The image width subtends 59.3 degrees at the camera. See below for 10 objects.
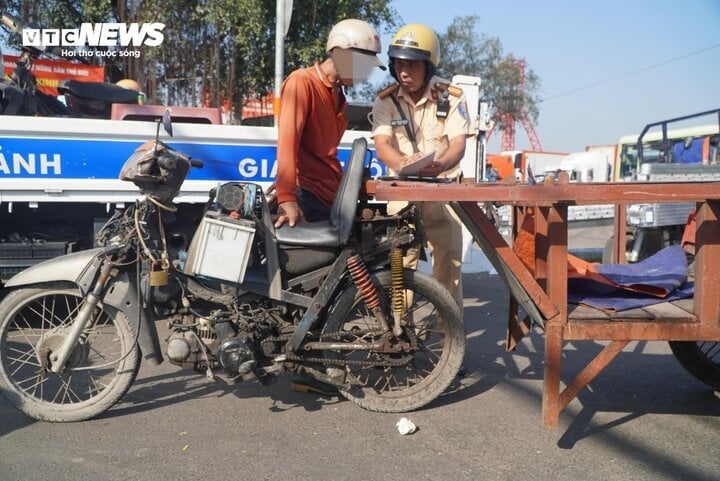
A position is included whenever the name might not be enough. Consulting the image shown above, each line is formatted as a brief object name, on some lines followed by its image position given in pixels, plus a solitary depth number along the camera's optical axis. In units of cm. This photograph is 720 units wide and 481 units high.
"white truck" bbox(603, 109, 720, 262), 758
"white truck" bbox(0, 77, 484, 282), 487
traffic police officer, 410
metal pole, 820
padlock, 327
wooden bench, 280
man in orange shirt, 349
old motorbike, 329
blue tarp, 330
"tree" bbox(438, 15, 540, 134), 2784
